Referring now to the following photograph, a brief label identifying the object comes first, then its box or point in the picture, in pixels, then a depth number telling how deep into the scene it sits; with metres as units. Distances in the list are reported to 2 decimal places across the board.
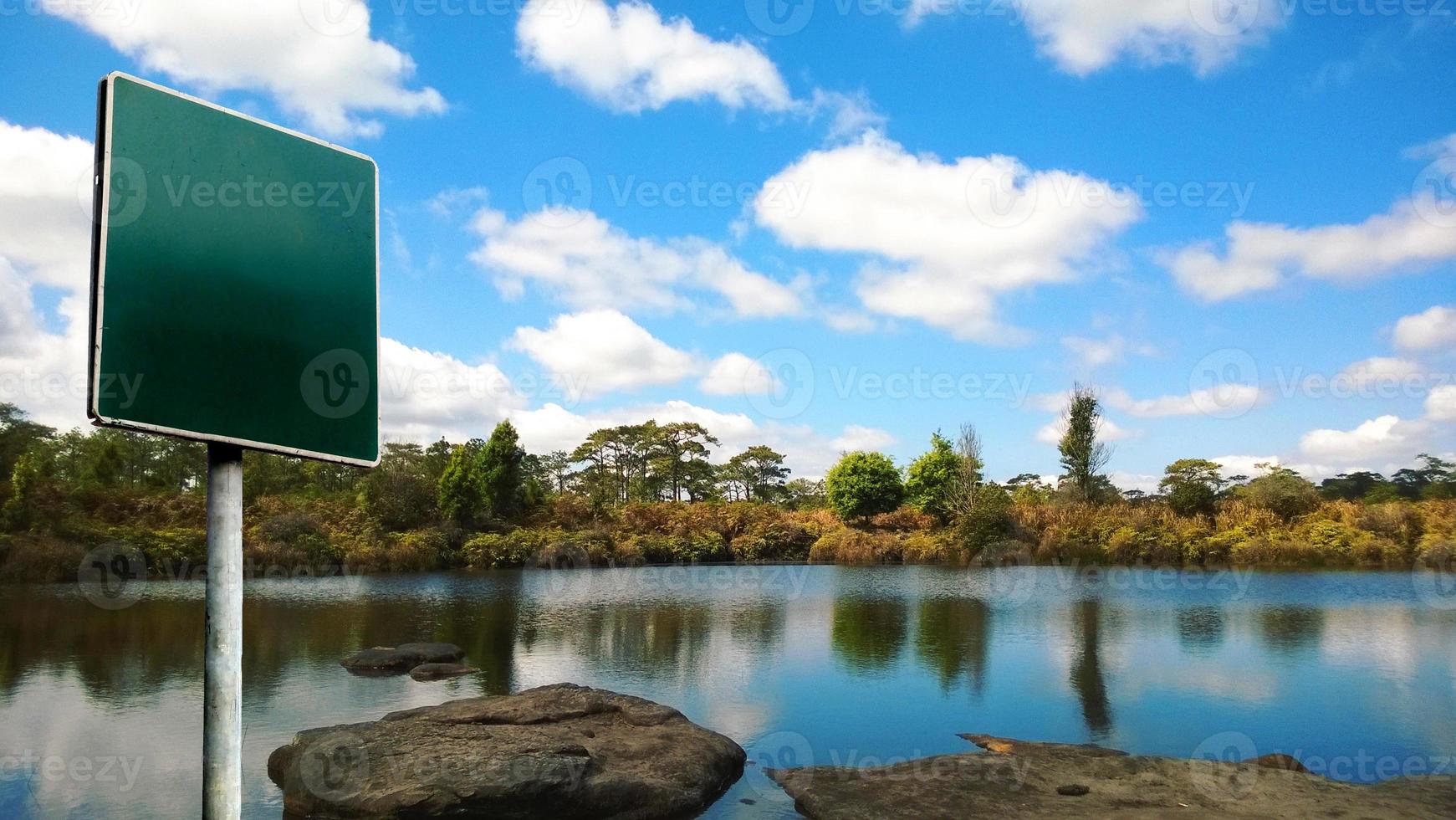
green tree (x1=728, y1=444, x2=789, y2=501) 53.28
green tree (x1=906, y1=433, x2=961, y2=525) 41.34
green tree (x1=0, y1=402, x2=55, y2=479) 31.66
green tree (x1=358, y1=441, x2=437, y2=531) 35.34
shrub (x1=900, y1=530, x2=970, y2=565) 34.94
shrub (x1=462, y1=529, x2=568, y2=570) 33.97
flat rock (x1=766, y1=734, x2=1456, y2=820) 6.89
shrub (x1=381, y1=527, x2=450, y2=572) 32.16
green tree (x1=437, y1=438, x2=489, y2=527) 35.88
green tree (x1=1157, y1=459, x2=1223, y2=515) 34.34
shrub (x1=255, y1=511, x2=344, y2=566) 29.59
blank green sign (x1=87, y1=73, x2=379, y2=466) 1.54
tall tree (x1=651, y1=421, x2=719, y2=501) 50.41
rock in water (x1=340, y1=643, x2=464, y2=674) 13.13
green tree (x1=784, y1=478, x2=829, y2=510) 57.42
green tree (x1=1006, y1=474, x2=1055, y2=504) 49.66
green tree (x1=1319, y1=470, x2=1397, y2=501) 40.50
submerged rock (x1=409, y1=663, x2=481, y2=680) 12.53
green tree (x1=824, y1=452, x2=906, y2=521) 42.25
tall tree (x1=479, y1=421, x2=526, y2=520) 37.34
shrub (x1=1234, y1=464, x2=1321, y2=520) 33.78
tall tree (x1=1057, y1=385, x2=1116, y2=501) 36.59
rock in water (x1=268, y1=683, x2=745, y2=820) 6.88
